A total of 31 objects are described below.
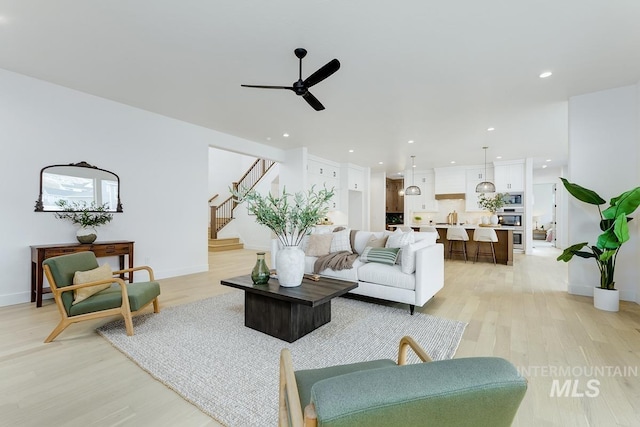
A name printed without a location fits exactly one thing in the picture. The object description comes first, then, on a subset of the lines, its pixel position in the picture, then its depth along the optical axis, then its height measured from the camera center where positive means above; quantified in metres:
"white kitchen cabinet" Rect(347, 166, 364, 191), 9.18 +1.26
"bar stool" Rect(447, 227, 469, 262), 6.81 -0.48
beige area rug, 1.82 -1.16
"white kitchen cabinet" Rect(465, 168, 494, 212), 8.95 +1.04
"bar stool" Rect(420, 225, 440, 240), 7.26 -0.33
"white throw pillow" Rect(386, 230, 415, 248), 3.82 -0.33
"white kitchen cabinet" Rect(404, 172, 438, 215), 9.98 +0.66
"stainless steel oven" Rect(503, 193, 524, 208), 8.52 +0.50
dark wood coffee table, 2.59 -0.88
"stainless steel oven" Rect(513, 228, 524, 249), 8.53 -0.67
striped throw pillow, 3.68 -0.53
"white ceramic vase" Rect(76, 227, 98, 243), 3.89 -0.28
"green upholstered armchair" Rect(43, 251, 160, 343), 2.54 -0.78
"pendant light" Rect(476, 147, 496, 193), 7.14 +0.72
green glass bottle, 2.92 -0.60
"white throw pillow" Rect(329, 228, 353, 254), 4.35 -0.41
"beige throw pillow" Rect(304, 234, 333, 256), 4.30 -0.44
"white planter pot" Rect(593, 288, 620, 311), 3.42 -1.02
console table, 3.46 -0.50
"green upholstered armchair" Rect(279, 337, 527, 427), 0.64 -0.42
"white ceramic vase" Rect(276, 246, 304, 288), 2.79 -0.50
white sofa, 3.26 -0.76
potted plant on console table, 3.92 -0.02
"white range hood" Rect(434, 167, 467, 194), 9.30 +1.22
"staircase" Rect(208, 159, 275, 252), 9.56 +0.27
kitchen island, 6.58 -0.76
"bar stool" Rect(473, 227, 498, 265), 6.46 -0.45
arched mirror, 3.83 +0.41
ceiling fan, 2.52 +1.32
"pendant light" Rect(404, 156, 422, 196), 8.15 +0.76
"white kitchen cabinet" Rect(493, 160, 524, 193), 8.43 +1.23
